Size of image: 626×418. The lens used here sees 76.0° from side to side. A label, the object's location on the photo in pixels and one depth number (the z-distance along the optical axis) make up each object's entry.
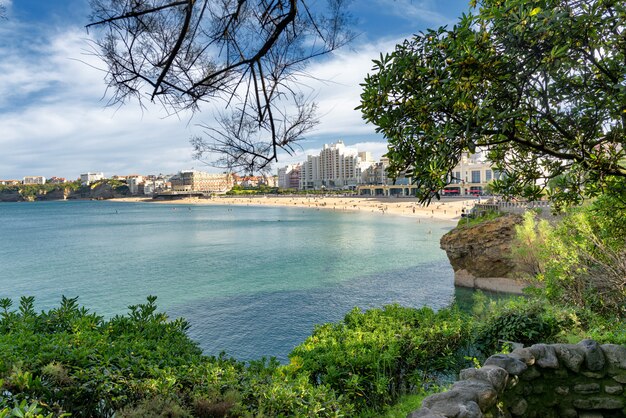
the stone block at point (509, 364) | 4.26
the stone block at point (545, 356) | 4.49
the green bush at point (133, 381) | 3.61
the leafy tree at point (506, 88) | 3.11
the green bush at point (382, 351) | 6.63
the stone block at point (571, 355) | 4.52
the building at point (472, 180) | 97.00
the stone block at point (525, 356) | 4.45
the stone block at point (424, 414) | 3.15
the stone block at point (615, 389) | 4.46
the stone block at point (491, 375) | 3.94
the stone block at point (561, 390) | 4.56
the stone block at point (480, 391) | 3.65
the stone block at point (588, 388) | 4.52
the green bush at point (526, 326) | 8.69
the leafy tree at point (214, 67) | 3.36
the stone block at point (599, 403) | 4.47
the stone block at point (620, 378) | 4.48
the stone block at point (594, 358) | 4.53
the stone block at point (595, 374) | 4.54
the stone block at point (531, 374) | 4.43
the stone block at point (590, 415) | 4.51
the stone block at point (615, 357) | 4.50
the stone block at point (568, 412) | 4.55
